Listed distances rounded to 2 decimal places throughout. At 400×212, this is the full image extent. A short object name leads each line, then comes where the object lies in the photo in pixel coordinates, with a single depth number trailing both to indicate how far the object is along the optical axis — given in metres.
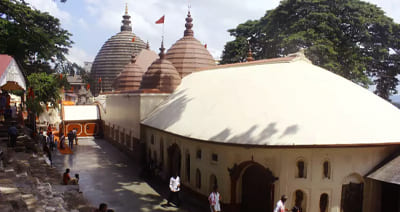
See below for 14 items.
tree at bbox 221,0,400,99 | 28.19
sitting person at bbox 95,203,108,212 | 8.21
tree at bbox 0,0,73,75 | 11.43
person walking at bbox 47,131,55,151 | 24.29
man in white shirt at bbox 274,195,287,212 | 10.25
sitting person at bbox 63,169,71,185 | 12.87
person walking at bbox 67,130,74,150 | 27.61
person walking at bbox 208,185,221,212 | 11.66
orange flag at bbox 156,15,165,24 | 25.80
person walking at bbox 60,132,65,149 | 26.94
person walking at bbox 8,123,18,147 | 14.68
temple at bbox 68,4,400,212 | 11.55
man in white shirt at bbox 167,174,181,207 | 13.91
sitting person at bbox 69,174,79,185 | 13.00
